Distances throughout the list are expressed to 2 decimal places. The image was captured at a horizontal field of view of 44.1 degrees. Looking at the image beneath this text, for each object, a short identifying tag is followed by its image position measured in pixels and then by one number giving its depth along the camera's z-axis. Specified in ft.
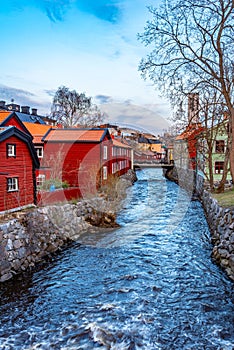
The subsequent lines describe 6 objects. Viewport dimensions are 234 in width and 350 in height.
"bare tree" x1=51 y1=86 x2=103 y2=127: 139.95
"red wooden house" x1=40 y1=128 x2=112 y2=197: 74.02
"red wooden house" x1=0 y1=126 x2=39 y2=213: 40.98
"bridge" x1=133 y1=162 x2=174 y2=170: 152.21
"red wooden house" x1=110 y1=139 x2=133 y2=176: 97.51
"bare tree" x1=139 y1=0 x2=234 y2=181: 43.13
